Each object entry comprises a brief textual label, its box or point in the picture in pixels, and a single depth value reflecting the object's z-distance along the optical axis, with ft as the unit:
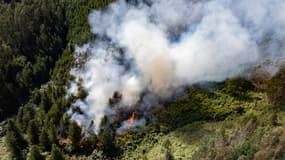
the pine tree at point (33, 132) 196.44
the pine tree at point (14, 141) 196.85
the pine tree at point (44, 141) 189.67
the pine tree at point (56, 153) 170.89
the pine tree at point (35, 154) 180.75
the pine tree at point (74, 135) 179.52
